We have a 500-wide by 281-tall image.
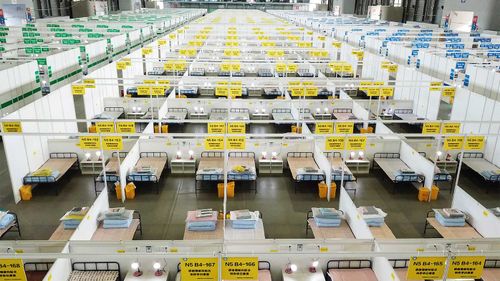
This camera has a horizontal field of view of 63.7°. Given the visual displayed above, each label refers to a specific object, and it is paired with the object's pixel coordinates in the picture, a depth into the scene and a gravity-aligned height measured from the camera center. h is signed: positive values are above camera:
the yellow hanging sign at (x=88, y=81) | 14.70 -2.63
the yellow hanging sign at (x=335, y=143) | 9.24 -2.88
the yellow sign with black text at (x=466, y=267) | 4.91 -2.96
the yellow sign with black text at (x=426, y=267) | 5.09 -3.07
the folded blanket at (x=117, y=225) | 8.91 -4.58
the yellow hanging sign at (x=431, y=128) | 10.01 -2.72
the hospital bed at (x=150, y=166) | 11.55 -4.59
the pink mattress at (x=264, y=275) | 7.19 -4.56
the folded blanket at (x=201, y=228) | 8.84 -4.57
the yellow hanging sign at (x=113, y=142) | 9.14 -2.91
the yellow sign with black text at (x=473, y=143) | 9.16 -2.80
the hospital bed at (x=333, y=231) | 8.74 -4.64
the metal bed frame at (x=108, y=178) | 11.73 -4.75
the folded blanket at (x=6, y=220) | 9.13 -4.69
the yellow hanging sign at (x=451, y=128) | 9.90 -2.69
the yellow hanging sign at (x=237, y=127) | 9.62 -2.69
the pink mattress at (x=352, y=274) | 7.34 -4.62
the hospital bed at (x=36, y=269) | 7.24 -4.57
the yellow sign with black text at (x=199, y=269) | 4.98 -3.09
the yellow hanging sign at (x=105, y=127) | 9.53 -2.72
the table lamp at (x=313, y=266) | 7.51 -4.54
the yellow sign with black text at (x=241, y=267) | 4.93 -3.03
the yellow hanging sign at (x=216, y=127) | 9.61 -2.69
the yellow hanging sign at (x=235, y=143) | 8.66 -2.74
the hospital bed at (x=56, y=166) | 11.45 -4.66
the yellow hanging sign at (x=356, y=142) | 9.20 -2.84
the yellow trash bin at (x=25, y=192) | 11.28 -4.97
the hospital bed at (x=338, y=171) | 11.64 -4.50
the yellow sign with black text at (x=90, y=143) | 8.80 -2.83
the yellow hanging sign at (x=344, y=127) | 9.97 -2.73
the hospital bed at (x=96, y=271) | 7.26 -4.62
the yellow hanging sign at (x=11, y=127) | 9.09 -2.61
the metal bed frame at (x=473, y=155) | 13.63 -4.55
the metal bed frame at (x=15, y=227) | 9.50 -5.12
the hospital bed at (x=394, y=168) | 11.75 -4.58
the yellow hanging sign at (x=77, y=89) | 13.50 -2.64
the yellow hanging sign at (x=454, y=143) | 9.33 -2.85
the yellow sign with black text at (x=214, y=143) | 8.47 -2.68
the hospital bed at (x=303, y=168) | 11.73 -4.54
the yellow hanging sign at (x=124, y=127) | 9.92 -2.81
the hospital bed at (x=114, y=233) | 8.52 -4.65
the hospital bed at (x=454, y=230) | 8.85 -4.65
